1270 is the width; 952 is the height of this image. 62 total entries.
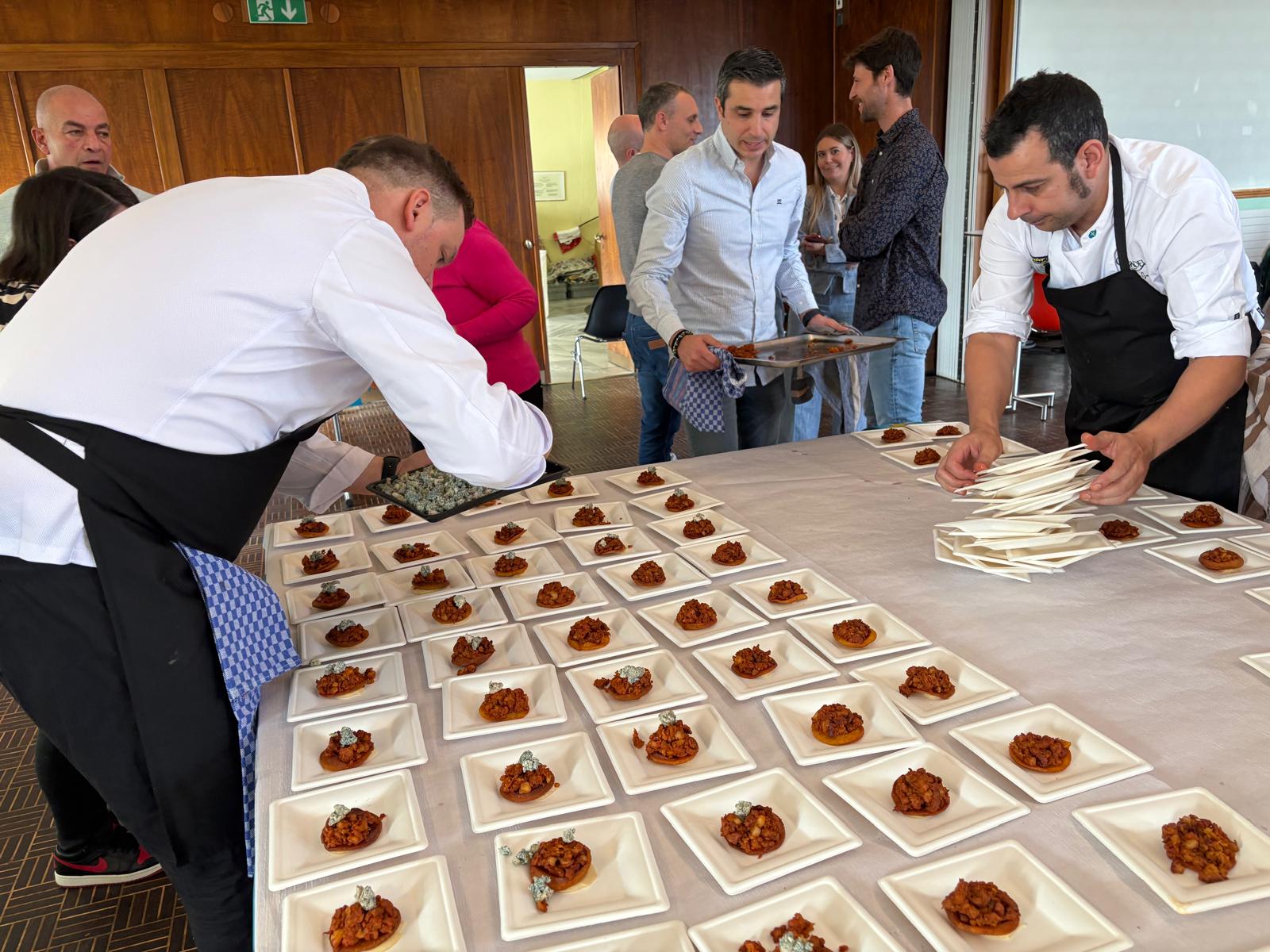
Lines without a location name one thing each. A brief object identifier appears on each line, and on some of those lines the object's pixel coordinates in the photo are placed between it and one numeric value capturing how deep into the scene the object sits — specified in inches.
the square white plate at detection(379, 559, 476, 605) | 68.1
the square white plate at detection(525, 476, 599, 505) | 88.4
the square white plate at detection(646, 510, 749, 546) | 75.8
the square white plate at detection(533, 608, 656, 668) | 57.2
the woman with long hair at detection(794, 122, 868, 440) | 184.2
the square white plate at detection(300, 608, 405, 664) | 59.6
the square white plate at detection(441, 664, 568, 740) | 49.7
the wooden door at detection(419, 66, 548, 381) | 260.8
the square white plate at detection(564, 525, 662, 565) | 72.8
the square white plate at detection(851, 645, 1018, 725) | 48.8
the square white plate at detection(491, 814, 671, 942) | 36.0
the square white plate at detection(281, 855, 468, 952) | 36.0
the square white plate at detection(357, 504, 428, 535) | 83.3
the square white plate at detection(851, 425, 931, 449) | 97.3
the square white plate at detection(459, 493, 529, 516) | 86.4
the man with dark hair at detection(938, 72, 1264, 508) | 67.9
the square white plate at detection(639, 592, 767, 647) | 58.7
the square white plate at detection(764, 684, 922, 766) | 45.9
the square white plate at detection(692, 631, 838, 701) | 52.1
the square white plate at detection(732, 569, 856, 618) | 61.5
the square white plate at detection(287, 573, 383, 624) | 66.2
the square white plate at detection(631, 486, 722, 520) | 83.1
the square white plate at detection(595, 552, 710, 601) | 65.7
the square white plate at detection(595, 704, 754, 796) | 44.4
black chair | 220.5
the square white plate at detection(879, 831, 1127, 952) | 34.2
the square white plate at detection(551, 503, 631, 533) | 80.0
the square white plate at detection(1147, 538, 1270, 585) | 61.7
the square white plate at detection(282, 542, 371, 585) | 73.3
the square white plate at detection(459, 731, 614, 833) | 42.5
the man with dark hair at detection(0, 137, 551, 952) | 47.8
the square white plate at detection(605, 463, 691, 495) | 90.0
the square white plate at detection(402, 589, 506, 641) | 61.4
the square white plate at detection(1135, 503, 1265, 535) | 70.2
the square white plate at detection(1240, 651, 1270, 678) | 50.6
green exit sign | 237.0
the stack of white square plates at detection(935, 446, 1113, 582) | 64.6
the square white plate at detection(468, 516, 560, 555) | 77.0
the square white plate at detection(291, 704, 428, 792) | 46.3
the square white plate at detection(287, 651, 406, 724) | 52.5
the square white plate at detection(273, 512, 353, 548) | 80.8
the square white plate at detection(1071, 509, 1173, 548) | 68.9
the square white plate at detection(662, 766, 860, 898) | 38.1
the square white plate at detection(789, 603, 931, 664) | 55.5
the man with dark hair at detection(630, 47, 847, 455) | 105.9
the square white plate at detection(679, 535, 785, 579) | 69.3
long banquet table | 37.2
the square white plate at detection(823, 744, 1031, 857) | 39.4
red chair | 211.9
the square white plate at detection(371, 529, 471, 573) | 74.8
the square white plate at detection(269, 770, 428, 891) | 39.9
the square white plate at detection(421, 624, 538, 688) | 55.9
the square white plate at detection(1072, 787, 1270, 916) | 35.4
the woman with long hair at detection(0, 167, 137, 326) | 79.7
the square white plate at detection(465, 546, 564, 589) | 69.8
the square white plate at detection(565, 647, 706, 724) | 50.8
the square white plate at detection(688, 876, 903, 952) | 34.5
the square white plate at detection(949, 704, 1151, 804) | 42.2
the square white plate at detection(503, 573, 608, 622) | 64.0
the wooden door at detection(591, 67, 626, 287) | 276.2
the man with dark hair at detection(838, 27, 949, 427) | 120.2
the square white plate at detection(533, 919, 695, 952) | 34.9
